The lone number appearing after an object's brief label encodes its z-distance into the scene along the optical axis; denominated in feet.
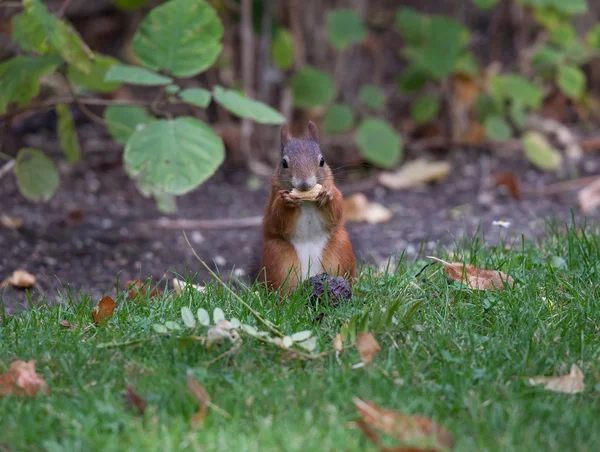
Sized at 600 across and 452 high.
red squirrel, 19.93
